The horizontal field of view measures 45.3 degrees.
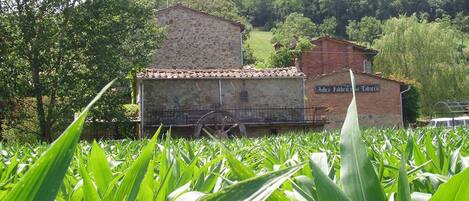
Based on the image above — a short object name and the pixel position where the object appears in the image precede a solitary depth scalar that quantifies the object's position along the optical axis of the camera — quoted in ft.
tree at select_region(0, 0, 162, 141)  58.85
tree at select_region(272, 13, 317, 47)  227.20
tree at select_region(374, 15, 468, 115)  109.91
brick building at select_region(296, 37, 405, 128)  96.94
